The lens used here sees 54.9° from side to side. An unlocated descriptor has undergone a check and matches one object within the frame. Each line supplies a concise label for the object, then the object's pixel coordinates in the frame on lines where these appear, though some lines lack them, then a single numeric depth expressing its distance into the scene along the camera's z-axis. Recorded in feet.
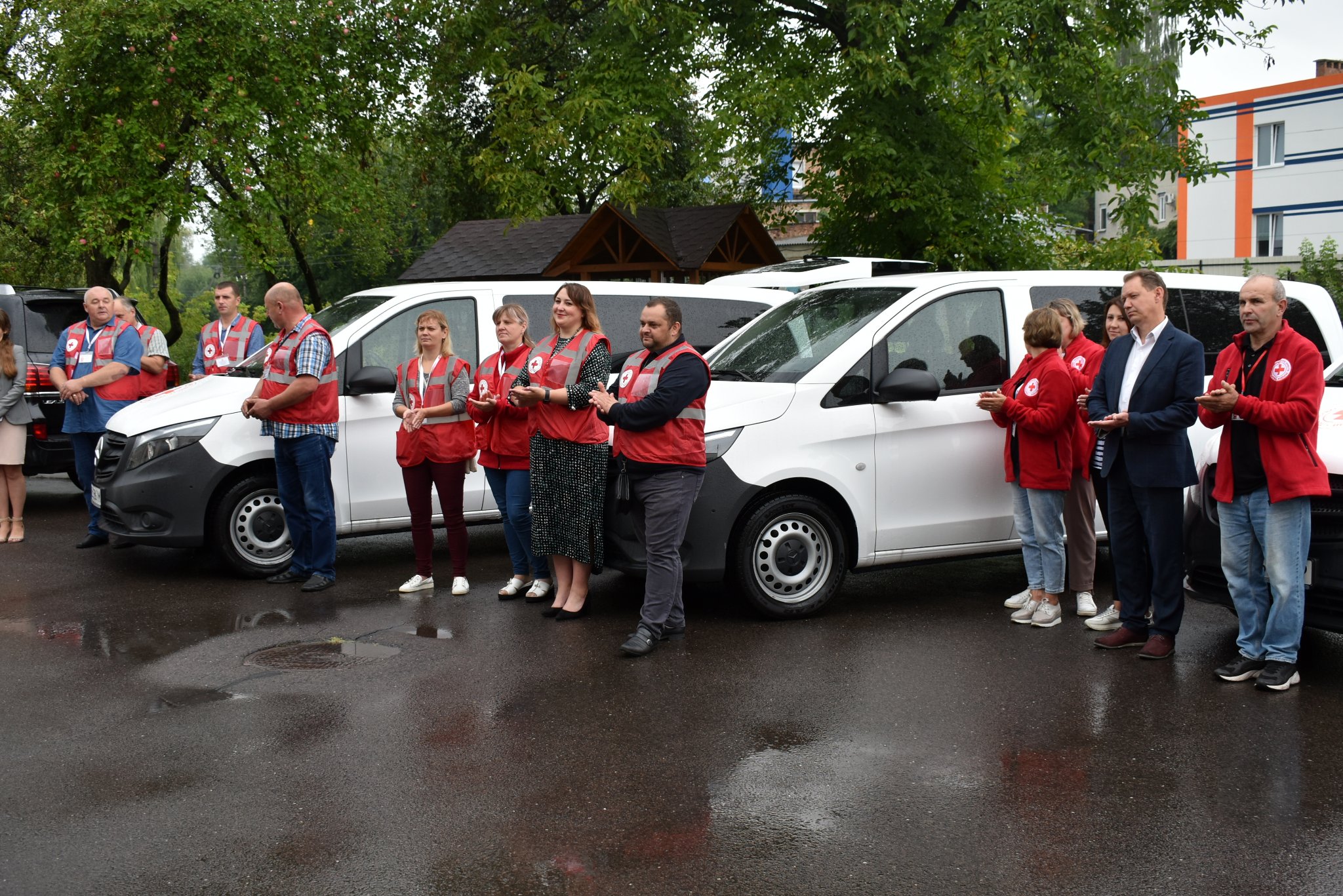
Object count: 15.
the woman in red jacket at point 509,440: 25.38
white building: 156.66
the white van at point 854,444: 23.25
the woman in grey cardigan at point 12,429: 33.01
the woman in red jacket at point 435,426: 25.90
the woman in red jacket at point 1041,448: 22.90
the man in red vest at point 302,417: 26.37
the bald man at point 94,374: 32.91
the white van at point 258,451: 27.61
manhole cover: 21.34
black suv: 36.78
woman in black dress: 23.43
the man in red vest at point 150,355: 34.17
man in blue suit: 20.38
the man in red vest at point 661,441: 21.58
